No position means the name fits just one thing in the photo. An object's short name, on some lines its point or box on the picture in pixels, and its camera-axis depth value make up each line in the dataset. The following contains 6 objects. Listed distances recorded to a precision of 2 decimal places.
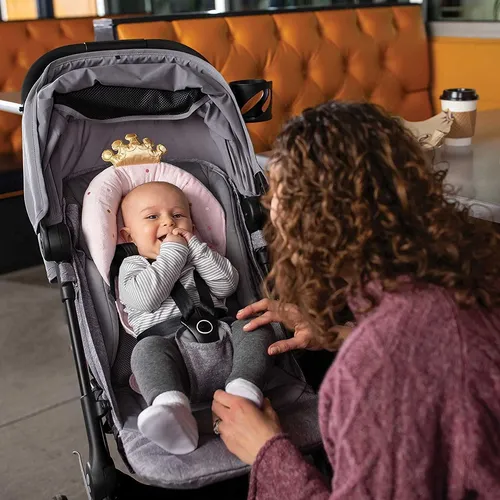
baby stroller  1.49
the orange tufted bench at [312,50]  2.90
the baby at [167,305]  1.37
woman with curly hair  0.91
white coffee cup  2.09
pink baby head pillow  1.76
